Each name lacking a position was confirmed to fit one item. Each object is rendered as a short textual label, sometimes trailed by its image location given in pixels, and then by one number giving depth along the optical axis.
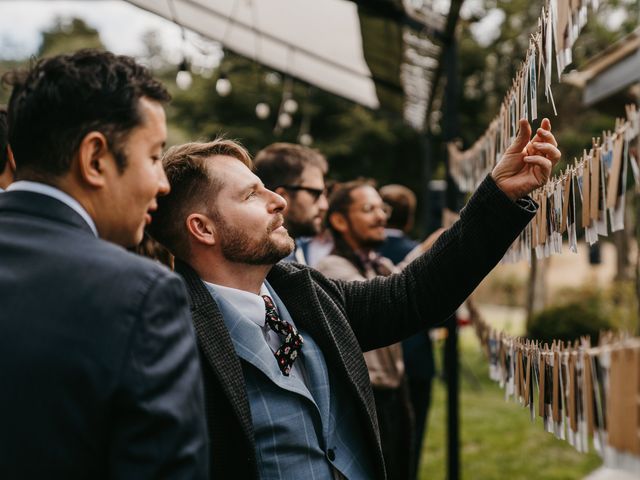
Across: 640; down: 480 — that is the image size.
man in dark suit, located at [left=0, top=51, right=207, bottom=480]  1.05
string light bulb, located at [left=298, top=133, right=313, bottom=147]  13.60
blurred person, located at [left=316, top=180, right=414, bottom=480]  3.44
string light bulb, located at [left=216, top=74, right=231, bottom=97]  8.15
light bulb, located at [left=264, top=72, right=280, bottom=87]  20.73
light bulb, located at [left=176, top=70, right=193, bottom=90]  7.41
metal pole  3.86
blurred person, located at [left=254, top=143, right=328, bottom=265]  3.30
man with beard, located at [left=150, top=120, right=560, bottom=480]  1.63
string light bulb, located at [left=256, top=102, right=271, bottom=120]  11.69
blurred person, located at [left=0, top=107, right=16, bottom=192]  2.30
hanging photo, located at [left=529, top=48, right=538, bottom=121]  1.58
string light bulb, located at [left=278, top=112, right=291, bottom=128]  11.39
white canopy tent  5.00
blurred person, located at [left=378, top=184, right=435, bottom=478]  4.38
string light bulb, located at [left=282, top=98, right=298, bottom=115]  11.14
